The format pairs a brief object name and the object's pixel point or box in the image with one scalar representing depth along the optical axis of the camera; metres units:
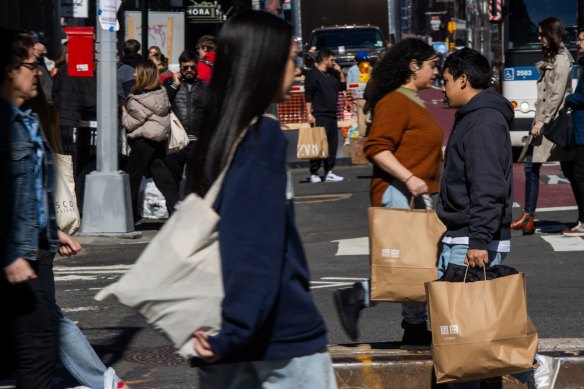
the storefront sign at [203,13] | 38.78
